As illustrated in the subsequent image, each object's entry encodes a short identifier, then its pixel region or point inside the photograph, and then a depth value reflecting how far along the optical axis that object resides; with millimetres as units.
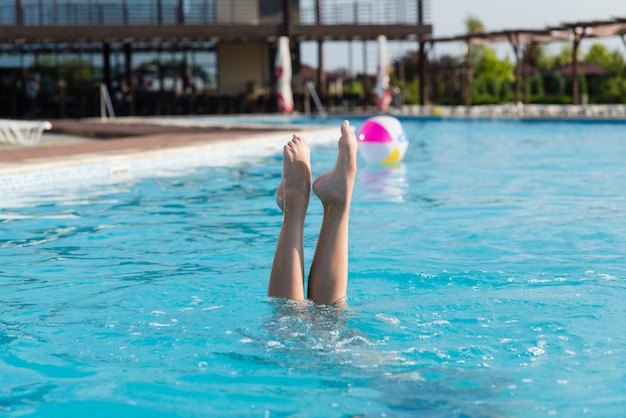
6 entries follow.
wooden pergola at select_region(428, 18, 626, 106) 20531
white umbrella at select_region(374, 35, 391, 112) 25062
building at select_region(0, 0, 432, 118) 26594
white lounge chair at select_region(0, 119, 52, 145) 13828
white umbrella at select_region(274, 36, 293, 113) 24656
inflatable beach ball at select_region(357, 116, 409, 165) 10570
